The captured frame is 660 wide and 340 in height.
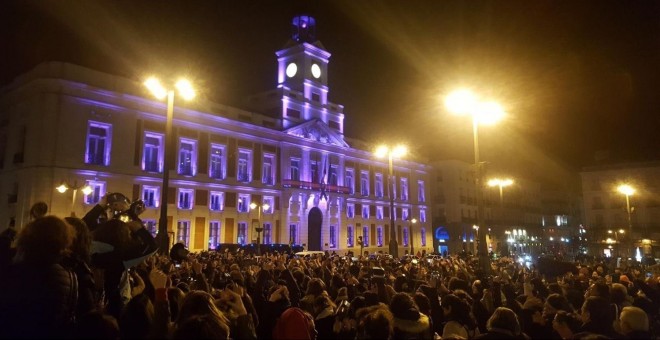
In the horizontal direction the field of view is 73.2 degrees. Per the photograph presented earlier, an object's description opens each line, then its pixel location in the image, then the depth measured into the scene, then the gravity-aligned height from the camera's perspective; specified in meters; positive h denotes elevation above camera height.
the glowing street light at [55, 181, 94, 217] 25.67 +3.39
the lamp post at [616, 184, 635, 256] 28.00 +3.28
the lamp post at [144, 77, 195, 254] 13.02 +2.78
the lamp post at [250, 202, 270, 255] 43.30 +3.29
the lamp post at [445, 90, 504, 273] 14.14 +4.38
